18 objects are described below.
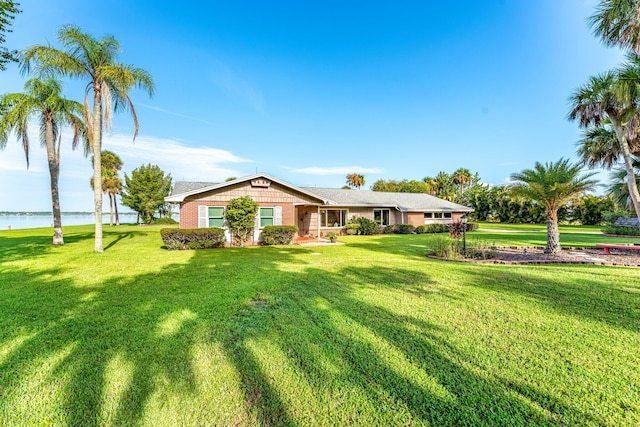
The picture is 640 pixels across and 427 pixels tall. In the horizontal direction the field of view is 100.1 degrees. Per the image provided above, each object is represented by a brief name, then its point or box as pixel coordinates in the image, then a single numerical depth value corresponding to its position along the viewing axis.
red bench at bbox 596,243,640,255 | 10.75
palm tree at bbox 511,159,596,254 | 10.92
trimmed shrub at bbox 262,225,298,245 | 15.14
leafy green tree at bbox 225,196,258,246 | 14.73
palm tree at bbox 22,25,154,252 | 11.49
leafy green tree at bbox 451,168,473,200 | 52.72
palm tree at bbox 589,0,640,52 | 8.08
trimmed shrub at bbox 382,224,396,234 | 23.16
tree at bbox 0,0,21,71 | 7.22
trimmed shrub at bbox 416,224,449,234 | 23.38
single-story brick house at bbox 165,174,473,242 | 14.77
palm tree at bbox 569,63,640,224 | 9.25
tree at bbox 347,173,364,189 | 57.09
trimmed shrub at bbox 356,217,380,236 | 21.75
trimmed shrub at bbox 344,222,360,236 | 21.48
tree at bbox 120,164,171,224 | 40.22
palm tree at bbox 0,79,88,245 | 13.46
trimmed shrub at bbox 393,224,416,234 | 23.06
